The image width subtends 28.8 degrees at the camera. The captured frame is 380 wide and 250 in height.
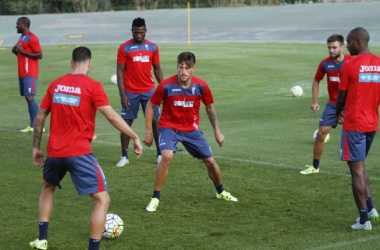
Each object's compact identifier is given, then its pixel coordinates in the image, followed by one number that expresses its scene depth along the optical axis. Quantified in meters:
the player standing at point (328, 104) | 12.09
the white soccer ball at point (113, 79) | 27.84
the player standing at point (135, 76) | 13.24
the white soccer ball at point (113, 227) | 8.41
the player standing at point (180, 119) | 9.90
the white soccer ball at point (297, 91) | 23.95
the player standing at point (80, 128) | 7.46
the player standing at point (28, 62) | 16.95
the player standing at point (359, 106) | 8.62
